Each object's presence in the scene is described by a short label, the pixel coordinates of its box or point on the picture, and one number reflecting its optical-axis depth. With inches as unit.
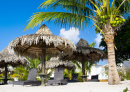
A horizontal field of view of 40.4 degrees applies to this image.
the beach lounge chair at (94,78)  489.4
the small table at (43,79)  314.3
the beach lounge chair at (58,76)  322.3
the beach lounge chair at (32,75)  337.1
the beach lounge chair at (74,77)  455.5
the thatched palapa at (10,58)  446.6
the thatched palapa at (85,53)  439.8
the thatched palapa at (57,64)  603.2
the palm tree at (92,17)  321.7
